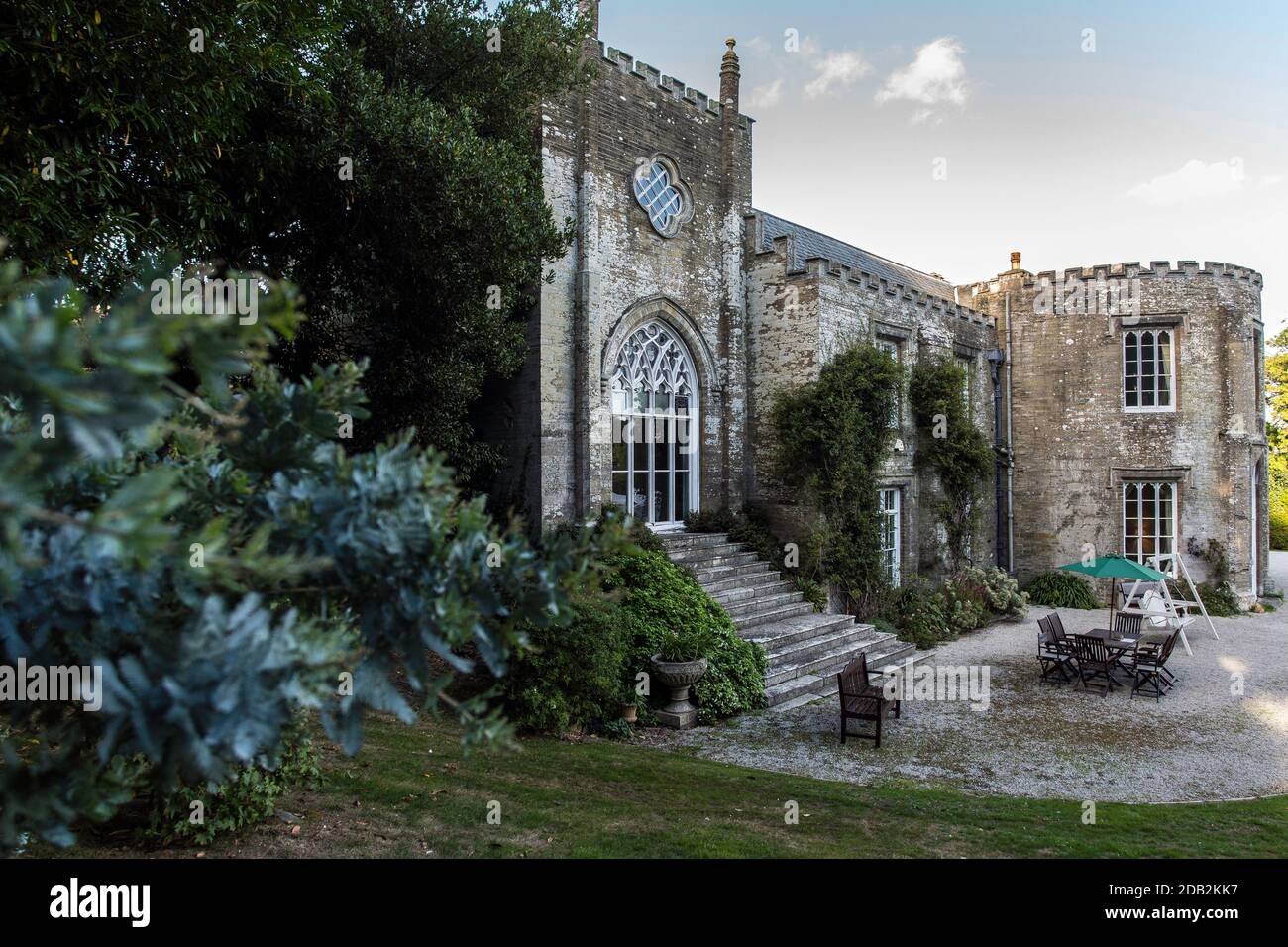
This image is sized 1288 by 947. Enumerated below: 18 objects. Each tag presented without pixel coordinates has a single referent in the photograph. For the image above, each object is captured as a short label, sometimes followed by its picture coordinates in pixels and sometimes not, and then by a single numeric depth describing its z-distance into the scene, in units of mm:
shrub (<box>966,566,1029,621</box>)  16391
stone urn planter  9250
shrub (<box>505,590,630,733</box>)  8428
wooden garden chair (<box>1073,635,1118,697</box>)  10918
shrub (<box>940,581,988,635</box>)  15172
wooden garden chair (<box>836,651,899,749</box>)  8534
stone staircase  10898
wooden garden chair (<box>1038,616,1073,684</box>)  11250
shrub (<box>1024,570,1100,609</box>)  18062
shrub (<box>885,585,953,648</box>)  13945
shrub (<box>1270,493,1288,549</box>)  29422
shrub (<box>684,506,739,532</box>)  14227
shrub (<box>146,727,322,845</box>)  4512
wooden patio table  10922
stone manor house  12344
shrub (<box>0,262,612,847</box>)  1324
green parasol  11633
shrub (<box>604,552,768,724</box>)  9648
